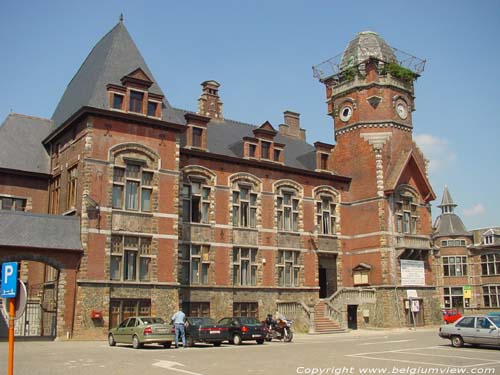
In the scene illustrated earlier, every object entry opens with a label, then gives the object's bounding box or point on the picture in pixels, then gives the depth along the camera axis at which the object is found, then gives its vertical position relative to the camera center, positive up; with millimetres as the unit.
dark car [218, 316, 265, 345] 24891 -1671
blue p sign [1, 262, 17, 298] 9734 +212
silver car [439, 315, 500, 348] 21281 -1527
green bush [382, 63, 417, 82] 41562 +15926
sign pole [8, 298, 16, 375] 9750 -580
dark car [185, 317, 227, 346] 24141 -1702
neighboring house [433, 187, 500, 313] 64125 +2643
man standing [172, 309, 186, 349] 23181 -1384
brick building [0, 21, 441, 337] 28312 +5267
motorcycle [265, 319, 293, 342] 27250 -1881
